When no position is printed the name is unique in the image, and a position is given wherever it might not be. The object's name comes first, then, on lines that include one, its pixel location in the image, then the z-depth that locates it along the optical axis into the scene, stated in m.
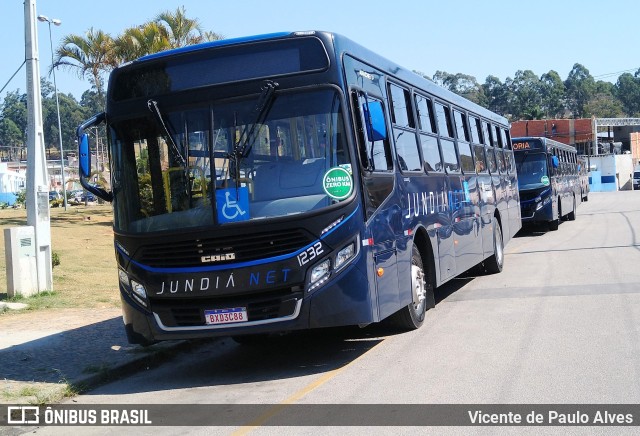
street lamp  26.09
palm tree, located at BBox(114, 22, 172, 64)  26.36
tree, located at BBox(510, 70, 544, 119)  143.75
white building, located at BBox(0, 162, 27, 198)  93.69
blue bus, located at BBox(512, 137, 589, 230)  25.17
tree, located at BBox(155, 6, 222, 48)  27.48
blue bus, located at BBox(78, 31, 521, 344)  7.63
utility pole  13.66
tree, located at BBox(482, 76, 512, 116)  145.38
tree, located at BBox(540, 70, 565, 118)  151.75
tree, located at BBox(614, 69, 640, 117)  167.00
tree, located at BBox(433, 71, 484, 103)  108.14
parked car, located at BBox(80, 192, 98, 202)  69.97
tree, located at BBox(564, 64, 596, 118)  155.62
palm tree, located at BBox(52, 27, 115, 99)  27.89
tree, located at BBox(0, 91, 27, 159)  148.38
